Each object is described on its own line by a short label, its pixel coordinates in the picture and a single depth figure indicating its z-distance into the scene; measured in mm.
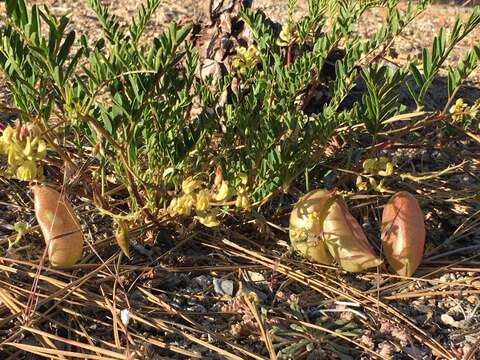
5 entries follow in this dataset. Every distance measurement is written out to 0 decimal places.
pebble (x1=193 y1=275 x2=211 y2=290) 245
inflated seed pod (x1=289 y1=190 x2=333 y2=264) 237
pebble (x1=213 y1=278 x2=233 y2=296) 242
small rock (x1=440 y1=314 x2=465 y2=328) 236
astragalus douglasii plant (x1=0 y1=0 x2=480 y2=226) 195
